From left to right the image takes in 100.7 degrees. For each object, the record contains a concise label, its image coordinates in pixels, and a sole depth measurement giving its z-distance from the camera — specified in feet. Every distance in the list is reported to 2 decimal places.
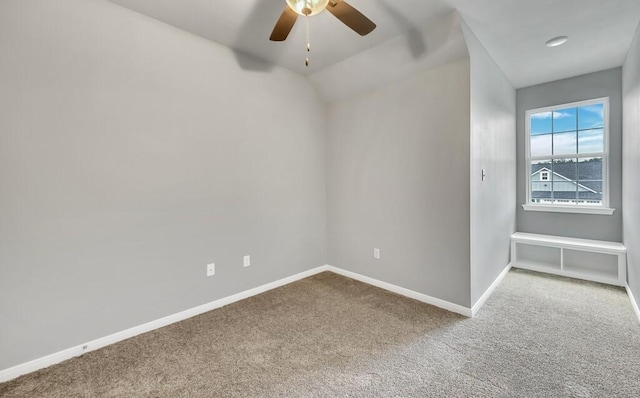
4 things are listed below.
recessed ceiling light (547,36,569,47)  8.17
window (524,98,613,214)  10.93
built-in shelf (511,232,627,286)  10.01
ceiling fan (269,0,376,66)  4.97
